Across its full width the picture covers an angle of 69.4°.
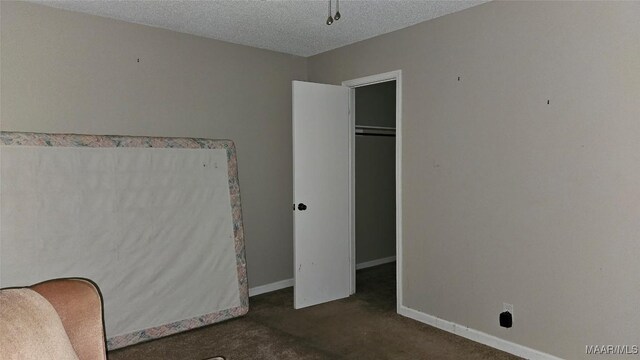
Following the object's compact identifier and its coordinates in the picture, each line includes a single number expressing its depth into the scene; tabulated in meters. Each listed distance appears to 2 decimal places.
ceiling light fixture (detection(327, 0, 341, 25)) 3.10
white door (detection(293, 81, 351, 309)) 4.03
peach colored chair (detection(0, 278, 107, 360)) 1.56
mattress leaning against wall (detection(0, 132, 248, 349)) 3.03
